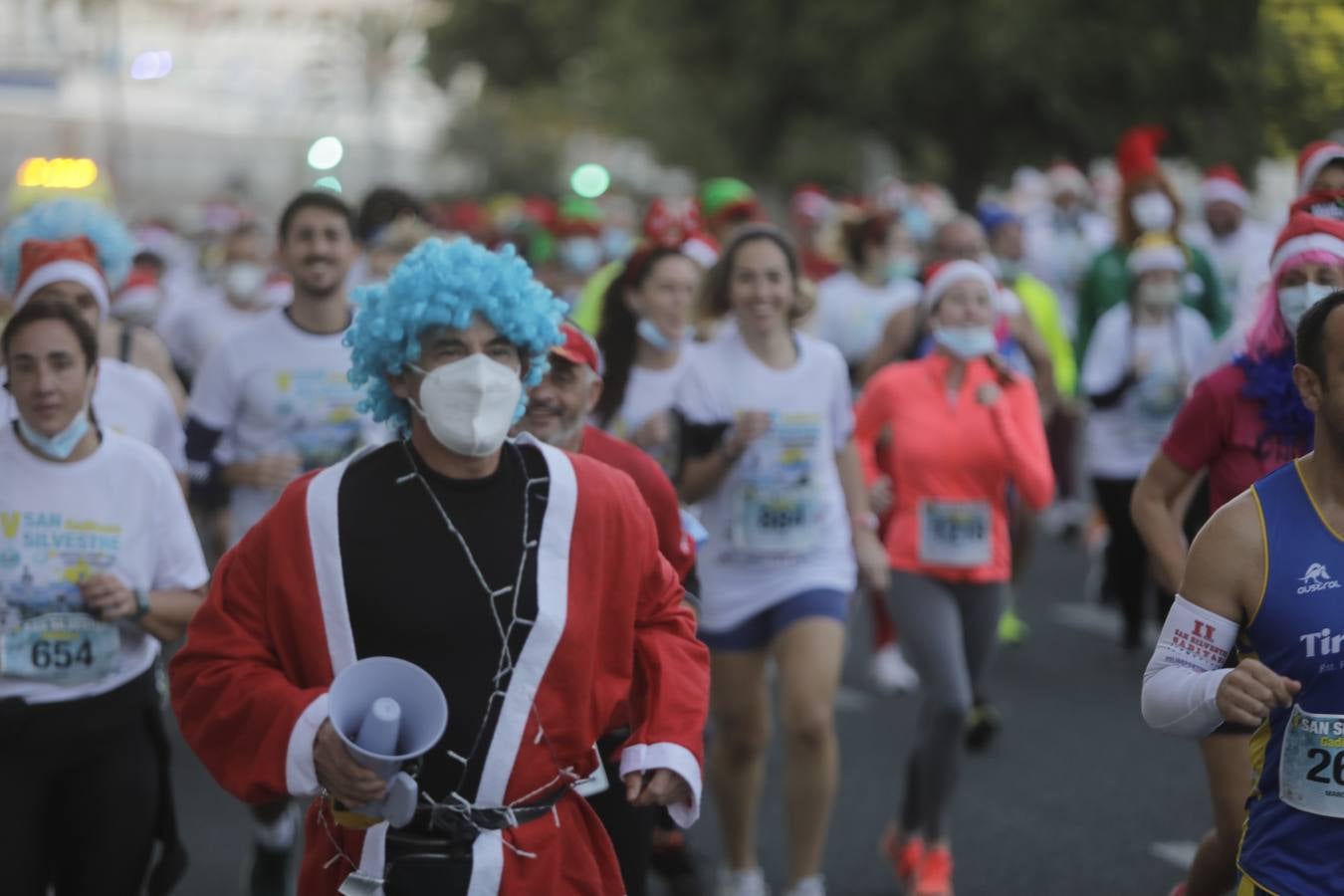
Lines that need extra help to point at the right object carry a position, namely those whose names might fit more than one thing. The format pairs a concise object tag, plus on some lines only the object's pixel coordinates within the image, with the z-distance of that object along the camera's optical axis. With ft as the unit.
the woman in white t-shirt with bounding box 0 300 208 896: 33.06
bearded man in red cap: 33.01
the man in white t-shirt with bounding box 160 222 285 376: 82.28
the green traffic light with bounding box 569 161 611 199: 123.13
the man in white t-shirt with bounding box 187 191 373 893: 44.62
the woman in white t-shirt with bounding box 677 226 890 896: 42.06
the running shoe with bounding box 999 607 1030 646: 71.10
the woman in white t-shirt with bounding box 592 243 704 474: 47.88
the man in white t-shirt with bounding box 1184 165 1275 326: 85.05
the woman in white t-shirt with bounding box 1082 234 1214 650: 65.72
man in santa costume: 24.11
